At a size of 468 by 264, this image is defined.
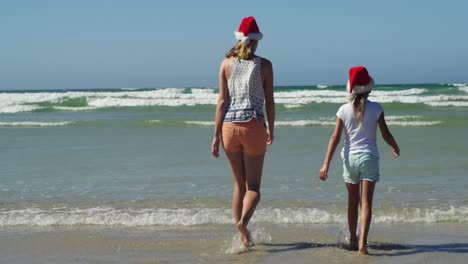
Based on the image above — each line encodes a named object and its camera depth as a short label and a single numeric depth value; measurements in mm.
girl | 9578
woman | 9789
